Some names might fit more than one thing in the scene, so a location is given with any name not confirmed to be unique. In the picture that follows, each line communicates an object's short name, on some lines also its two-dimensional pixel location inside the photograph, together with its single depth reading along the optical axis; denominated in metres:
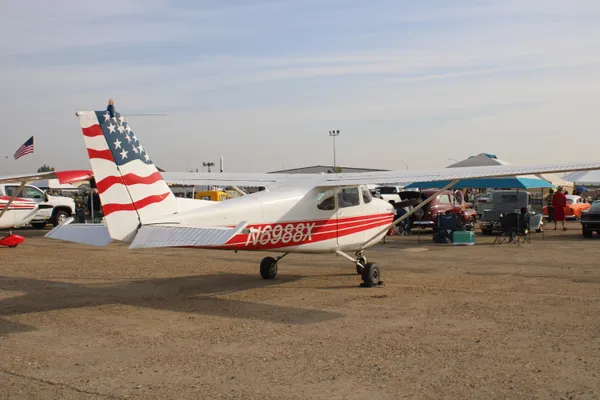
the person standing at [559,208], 26.30
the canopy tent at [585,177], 30.28
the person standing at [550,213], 28.44
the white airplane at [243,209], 9.66
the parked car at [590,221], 22.72
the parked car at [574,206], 33.16
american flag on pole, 26.33
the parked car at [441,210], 24.95
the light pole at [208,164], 105.70
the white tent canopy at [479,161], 24.53
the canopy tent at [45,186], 42.80
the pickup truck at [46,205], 27.94
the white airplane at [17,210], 18.84
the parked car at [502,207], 23.98
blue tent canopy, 22.39
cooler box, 21.06
